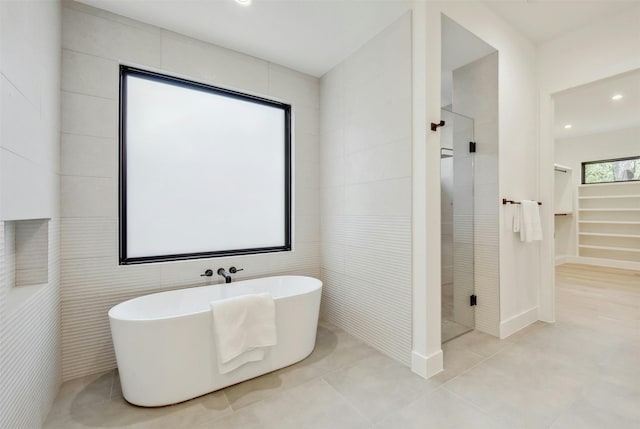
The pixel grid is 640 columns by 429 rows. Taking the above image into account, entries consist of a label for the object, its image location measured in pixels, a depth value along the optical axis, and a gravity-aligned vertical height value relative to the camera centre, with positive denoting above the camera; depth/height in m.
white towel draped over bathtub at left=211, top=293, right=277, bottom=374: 1.75 -0.73
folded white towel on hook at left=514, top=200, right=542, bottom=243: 2.57 -0.07
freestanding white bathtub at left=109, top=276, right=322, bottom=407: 1.61 -0.83
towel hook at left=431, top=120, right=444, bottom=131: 1.97 +0.63
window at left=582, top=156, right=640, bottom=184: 5.21 +0.84
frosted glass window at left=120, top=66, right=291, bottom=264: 2.23 +0.40
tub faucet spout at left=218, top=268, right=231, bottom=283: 2.40 -0.51
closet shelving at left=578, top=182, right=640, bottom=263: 5.18 -0.14
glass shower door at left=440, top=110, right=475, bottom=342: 2.65 -0.13
